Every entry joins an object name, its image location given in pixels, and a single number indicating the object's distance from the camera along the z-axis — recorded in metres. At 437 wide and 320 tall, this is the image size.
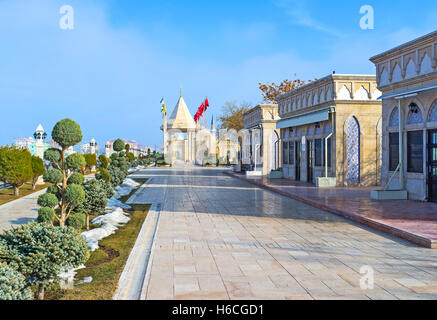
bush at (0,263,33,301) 4.21
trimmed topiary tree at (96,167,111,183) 15.05
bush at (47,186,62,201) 8.67
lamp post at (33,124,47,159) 29.12
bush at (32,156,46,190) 20.16
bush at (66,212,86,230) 8.91
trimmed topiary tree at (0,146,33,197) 17.27
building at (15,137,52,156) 32.99
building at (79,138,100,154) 47.69
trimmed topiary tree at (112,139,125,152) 26.42
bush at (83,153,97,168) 36.17
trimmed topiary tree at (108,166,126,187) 19.02
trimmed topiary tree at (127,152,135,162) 41.40
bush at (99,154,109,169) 31.91
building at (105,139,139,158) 50.54
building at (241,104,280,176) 27.61
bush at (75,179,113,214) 10.37
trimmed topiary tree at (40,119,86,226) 8.45
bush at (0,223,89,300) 5.16
